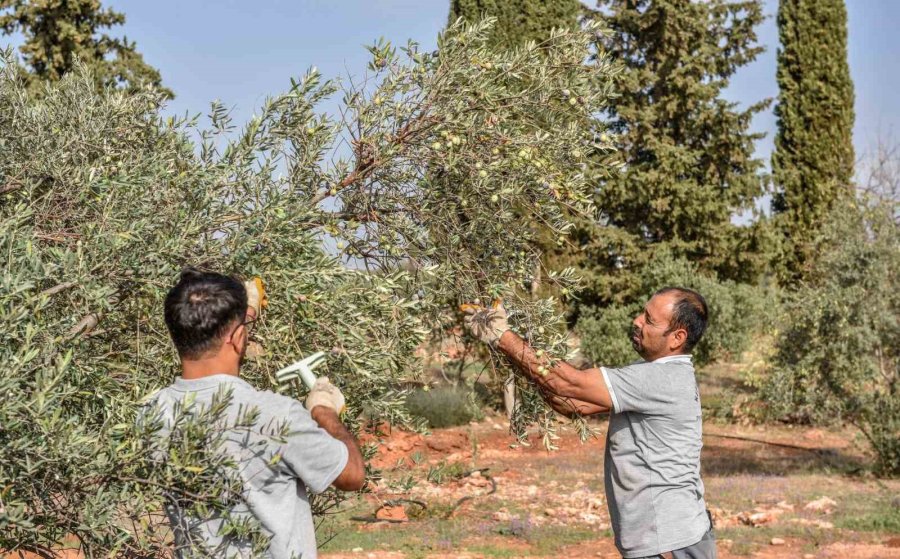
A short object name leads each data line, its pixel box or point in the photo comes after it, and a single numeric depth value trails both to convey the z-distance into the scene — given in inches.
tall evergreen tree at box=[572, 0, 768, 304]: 967.0
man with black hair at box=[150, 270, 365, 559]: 121.0
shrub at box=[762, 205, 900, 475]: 613.9
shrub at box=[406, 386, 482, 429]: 924.6
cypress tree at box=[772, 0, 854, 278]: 1178.0
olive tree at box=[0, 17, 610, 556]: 124.3
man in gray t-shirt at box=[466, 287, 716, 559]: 180.7
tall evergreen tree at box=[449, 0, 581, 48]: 935.7
